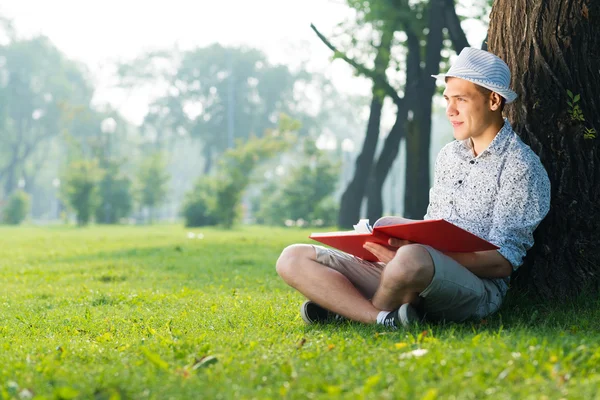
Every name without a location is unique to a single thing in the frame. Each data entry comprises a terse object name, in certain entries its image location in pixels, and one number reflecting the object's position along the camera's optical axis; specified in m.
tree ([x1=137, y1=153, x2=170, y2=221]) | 41.44
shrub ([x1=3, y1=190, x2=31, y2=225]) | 41.47
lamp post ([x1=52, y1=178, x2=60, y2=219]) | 82.79
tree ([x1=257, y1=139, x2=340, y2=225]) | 34.34
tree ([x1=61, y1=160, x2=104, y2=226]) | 34.50
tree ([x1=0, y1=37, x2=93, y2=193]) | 65.62
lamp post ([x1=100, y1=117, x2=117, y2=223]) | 39.47
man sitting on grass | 4.86
